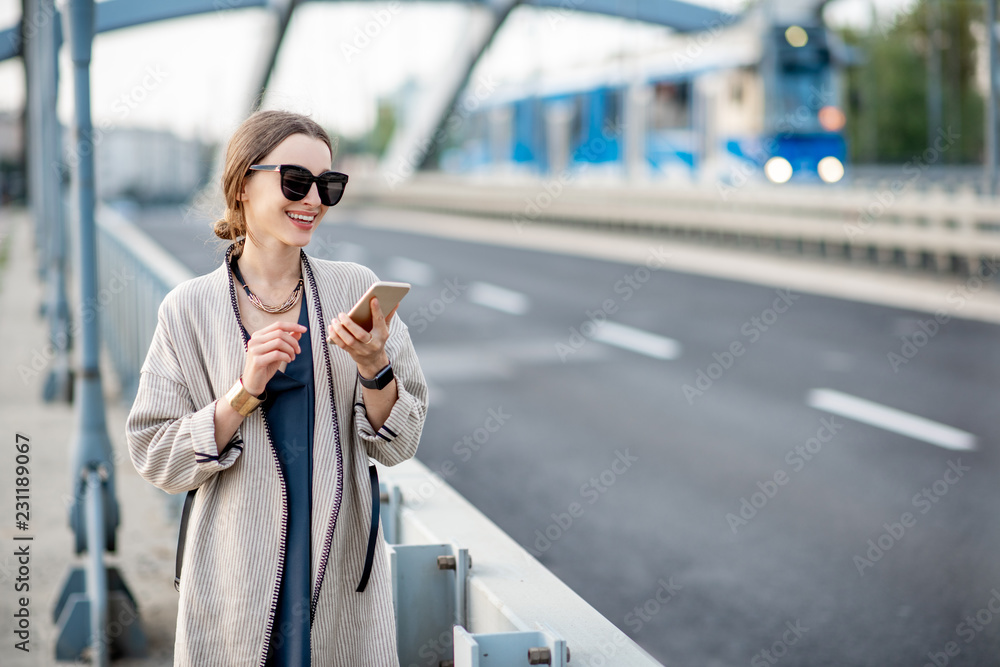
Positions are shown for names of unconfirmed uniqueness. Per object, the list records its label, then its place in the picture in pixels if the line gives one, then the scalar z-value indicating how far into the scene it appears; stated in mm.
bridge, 4008
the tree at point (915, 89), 55375
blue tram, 21750
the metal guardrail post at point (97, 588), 3996
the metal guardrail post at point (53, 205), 9203
